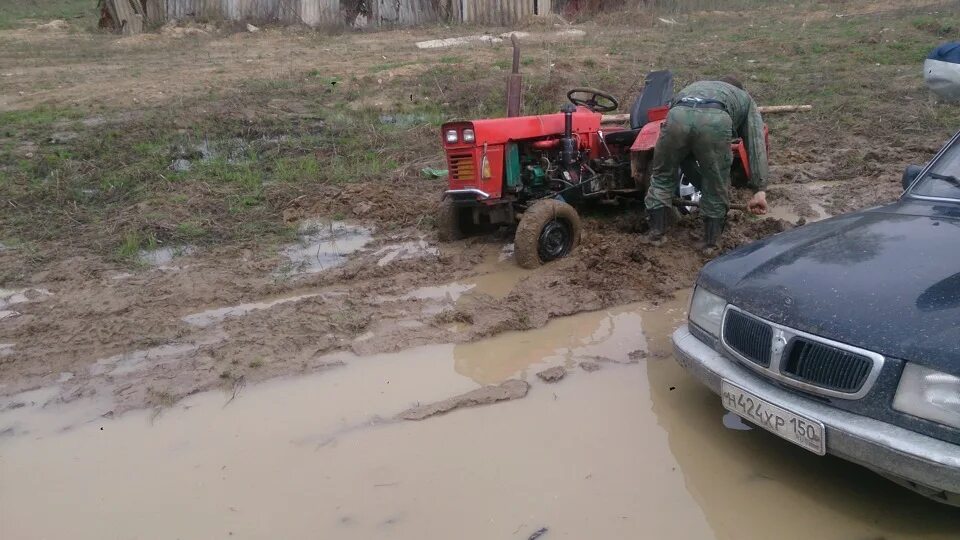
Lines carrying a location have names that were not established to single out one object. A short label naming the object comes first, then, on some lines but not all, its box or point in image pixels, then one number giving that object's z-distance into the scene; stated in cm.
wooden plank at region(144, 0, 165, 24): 2238
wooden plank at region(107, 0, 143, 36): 2197
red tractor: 613
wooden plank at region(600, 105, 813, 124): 812
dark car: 270
